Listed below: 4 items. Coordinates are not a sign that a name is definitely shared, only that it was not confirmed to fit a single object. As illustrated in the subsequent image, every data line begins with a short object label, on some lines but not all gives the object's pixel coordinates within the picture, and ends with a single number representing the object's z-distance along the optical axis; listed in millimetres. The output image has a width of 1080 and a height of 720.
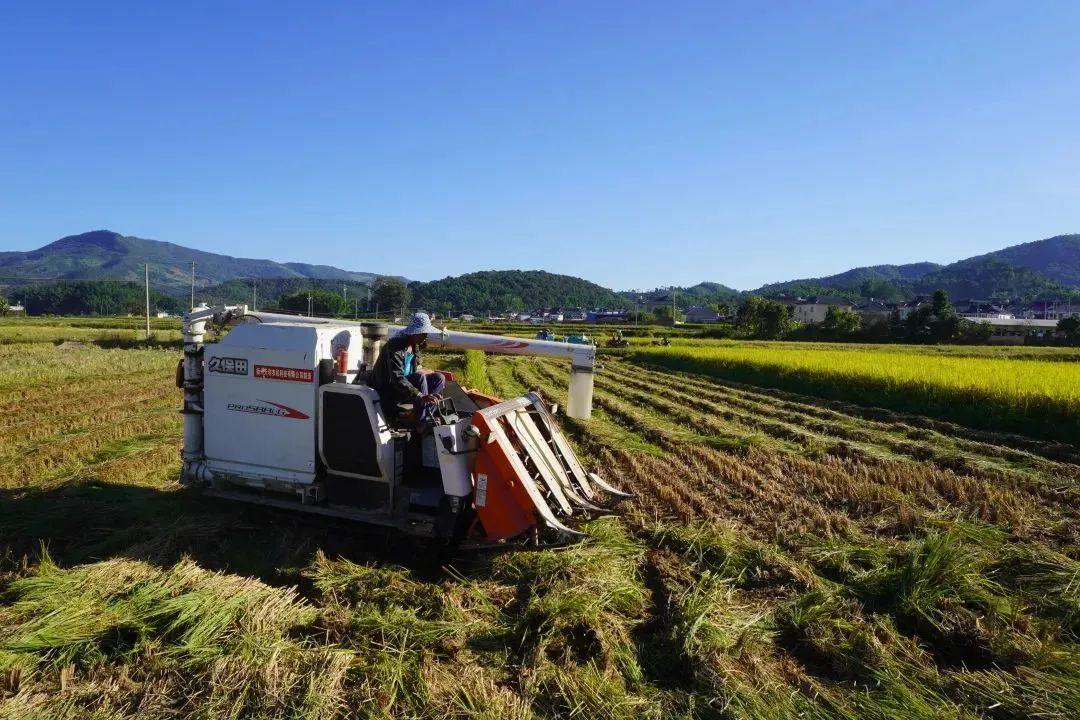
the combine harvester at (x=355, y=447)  5836
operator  6246
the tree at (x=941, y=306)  55719
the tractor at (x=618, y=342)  41662
